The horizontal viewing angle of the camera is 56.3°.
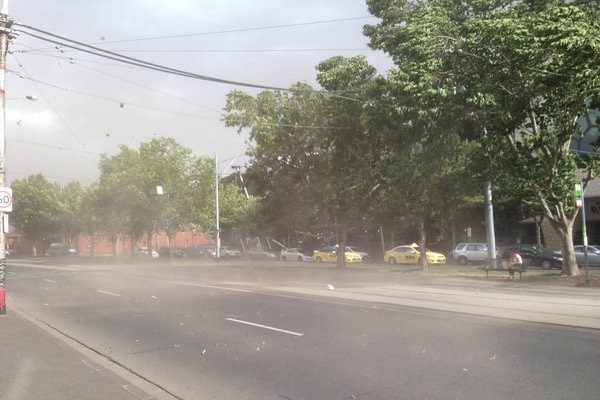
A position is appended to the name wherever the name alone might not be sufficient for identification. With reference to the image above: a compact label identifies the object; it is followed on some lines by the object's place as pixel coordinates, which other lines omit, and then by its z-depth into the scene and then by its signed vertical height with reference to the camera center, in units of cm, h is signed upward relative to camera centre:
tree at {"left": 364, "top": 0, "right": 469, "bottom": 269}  1850 +467
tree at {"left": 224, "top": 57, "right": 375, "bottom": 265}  2858 +550
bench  2252 -140
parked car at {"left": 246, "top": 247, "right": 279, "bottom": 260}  5294 -88
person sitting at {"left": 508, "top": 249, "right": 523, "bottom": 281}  2205 -104
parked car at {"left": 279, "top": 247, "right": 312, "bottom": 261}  4825 -96
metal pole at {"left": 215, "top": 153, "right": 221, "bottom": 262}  4538 +519
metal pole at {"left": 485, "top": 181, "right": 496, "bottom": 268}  2638 +51
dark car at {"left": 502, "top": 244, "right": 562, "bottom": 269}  3108 -119
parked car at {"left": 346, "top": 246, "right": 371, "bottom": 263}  4594 -112
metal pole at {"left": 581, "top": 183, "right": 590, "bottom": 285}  1898 -100
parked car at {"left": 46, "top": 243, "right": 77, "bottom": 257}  6812 +14
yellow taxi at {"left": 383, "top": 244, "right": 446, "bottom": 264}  3709 -108
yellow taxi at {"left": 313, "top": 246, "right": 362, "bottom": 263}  4353 -100
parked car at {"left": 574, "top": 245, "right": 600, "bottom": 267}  3069 -117
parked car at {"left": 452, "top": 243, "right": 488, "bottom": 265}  3706 -97
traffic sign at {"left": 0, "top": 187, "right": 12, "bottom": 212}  1268 +121
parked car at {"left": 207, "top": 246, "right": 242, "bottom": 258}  5641 -61
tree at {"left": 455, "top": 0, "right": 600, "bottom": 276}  1414 +444
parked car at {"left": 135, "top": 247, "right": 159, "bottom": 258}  6054 -42
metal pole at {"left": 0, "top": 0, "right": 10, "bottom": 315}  1284 +348
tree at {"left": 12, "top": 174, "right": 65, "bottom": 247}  6162 +511
